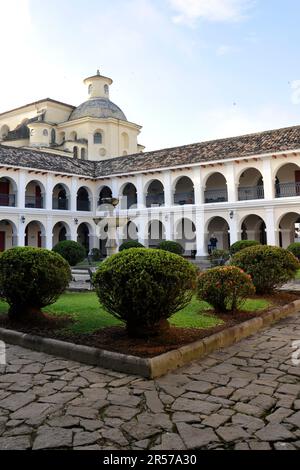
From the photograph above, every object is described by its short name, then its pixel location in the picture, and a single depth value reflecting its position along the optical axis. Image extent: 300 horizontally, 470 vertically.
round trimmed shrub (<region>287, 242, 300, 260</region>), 19.66
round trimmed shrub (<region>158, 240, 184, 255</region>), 22.31
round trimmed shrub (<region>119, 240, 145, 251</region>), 23.28
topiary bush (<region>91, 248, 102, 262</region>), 27.32
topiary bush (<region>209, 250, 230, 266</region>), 17.53
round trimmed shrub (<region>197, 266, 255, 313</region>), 7.46
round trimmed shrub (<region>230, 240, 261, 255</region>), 19.83
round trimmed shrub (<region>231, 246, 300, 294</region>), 9.48
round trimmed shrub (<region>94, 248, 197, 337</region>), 5.38
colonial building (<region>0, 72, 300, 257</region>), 24.50
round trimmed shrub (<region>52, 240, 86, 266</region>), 19.31
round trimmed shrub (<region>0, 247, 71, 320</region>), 6.72
